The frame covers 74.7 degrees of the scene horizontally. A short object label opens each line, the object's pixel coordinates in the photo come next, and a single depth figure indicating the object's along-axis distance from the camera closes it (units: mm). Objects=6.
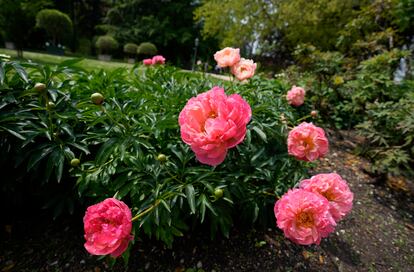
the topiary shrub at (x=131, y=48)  19938
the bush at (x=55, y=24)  14141
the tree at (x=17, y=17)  10969
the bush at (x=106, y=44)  19141
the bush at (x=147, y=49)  18875
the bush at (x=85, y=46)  22750
